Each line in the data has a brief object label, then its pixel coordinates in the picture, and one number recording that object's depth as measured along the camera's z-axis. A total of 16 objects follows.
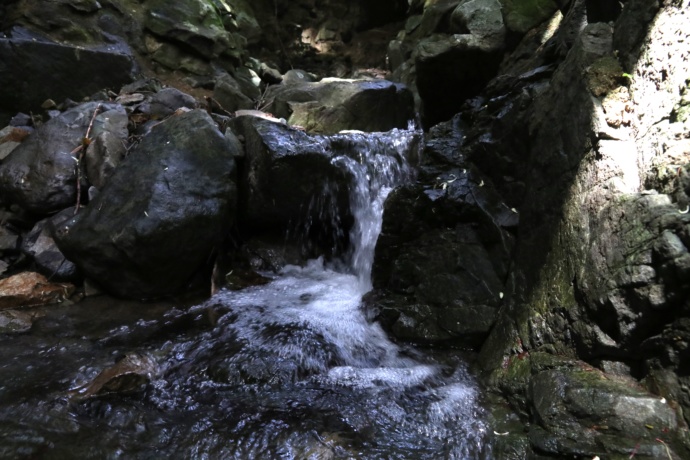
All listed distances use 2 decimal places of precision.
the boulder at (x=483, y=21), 5.24
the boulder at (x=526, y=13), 5.07
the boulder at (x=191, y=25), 8.47
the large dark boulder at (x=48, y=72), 5.82
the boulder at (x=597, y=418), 1.85
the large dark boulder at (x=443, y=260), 3.32
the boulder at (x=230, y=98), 7.11
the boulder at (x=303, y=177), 4.46
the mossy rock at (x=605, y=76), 2.61
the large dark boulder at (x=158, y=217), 3.83
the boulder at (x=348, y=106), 6.36
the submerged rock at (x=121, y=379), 2.63
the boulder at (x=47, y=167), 4.48
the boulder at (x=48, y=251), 4.15
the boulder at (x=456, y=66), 5.19
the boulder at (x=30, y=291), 3.78
